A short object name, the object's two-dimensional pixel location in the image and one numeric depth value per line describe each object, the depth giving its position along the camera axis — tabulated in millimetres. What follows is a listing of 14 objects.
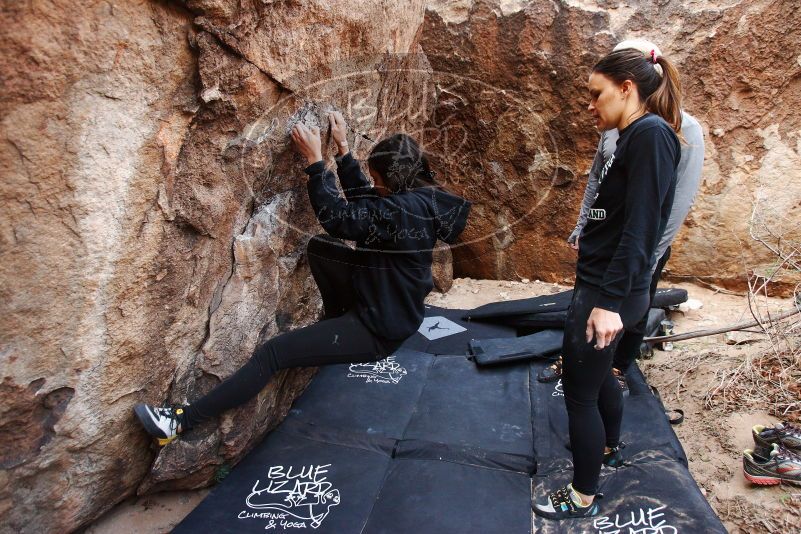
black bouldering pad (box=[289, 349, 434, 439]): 2719
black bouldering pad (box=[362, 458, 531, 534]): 2131
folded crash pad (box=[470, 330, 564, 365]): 3244
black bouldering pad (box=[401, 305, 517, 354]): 3508
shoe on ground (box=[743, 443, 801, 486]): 2262
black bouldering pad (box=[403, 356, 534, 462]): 2617
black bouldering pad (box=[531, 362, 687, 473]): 2455
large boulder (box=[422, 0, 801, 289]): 3889
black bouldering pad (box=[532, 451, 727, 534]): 2070
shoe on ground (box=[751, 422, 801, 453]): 2359
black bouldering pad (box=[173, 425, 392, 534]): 2143
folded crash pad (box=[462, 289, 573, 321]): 3754
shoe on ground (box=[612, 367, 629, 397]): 2887
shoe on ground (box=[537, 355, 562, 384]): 3061
